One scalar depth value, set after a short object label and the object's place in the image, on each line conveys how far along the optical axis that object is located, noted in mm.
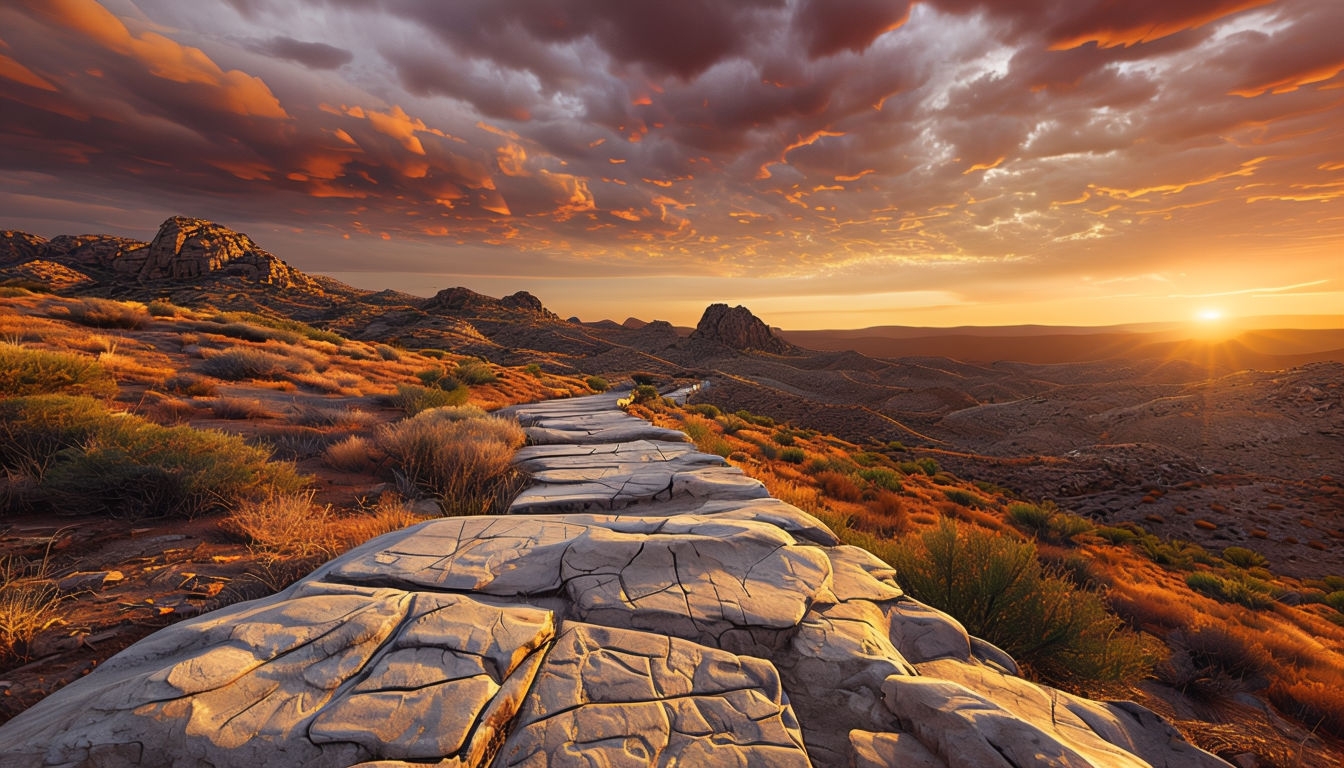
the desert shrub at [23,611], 2252
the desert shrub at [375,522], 3693
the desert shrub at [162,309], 15734
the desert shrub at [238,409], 7102
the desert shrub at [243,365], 10156
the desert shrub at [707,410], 18358
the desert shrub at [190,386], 8133
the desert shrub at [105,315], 13086
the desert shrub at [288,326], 17158
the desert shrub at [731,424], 15548
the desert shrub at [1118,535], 13391
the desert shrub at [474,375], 14684
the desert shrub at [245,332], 14922
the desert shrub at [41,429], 4148
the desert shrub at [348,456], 5762
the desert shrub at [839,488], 10359
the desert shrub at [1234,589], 8812
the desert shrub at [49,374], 5449
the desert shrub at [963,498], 14438
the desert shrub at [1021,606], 3580
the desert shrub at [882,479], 12971
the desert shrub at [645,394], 14995
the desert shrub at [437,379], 12914
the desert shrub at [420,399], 9266
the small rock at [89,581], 2842
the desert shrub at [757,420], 22281
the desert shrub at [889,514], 7973
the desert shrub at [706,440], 8727
